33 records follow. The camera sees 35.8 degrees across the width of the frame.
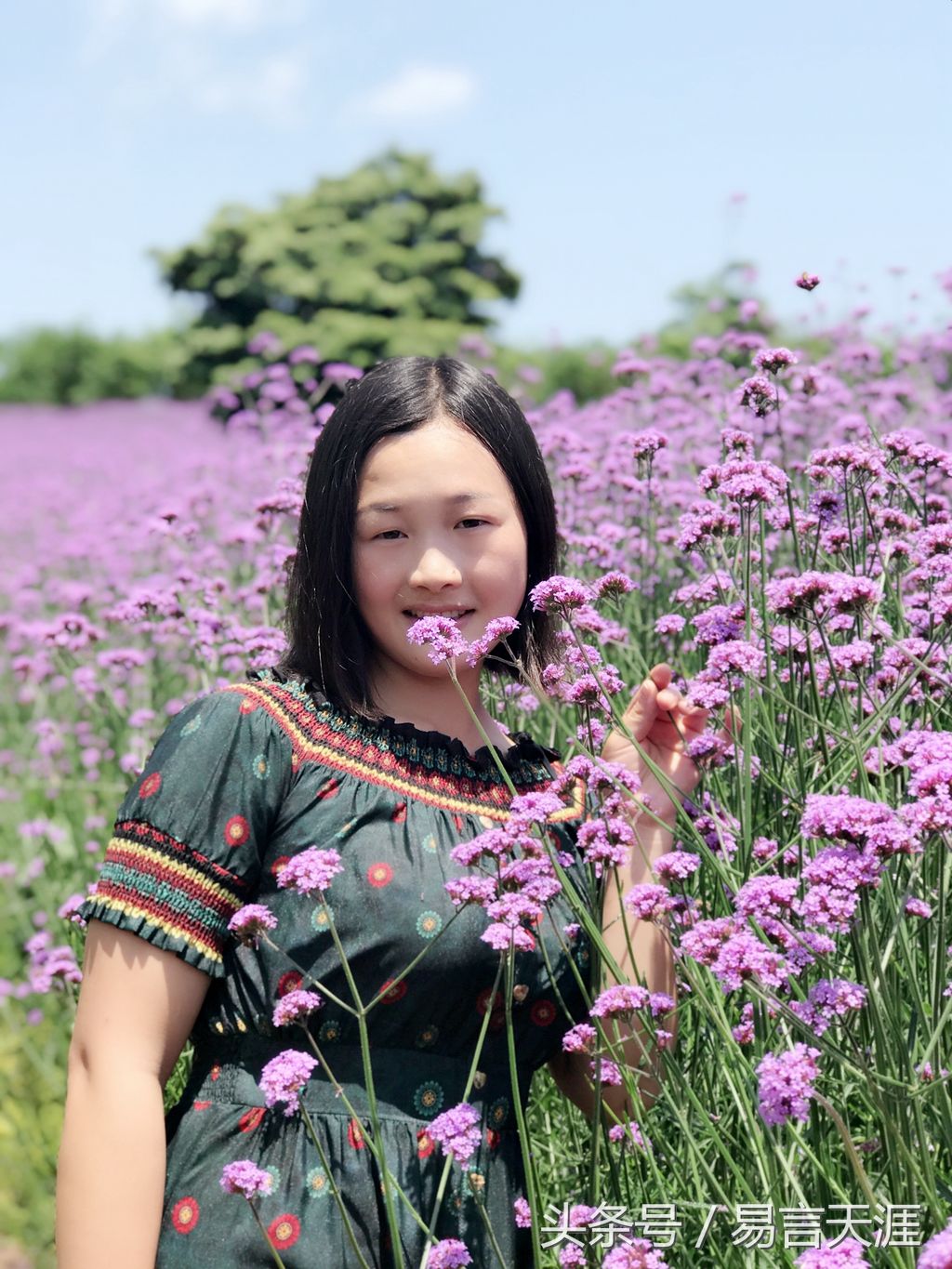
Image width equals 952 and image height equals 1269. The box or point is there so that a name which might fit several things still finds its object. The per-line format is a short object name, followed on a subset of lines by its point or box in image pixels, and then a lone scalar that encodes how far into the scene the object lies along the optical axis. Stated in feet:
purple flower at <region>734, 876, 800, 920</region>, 5.03
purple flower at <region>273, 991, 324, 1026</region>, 5.51
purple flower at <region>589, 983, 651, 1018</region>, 5.74
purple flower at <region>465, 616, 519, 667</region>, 6.16
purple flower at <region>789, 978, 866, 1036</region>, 4.89
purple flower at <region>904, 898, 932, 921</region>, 5.78
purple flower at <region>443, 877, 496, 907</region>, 5.65
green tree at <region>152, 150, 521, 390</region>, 57.72
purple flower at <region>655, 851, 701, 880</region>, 5.90
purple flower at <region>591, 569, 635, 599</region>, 6.95
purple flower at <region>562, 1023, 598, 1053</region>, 6.18
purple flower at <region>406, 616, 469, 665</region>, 6.10
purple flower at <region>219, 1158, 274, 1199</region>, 5.24
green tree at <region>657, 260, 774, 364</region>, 44.60
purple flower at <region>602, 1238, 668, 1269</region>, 5.12
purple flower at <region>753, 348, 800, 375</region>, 7.48
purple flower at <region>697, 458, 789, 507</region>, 6.46
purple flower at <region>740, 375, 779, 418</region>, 7.55
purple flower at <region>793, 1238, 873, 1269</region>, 4.41
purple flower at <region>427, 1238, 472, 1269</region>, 5.57
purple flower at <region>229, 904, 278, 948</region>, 5.71
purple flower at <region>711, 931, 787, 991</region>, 4.93
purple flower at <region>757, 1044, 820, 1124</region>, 4.55
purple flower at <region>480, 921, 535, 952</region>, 5.43
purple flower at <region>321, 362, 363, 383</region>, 16.64
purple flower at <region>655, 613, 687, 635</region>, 8.01
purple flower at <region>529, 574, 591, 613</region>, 6.18
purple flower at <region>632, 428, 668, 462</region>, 8.73
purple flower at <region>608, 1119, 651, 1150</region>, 5.93
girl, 6.03
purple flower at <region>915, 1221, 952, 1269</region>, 3.62
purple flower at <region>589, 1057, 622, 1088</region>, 6.34
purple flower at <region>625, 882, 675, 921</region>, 5.73
